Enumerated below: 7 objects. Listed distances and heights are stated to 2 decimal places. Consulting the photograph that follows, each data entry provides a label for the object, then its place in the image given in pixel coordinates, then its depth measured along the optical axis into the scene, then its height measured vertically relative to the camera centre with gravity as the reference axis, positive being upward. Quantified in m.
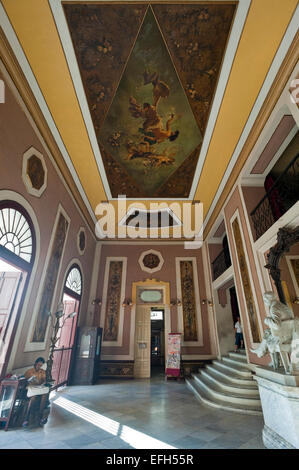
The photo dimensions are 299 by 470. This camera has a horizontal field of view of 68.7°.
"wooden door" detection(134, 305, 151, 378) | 8.51 +0.01
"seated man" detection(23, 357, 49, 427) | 3.70 -0.73
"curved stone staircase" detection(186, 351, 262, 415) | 4.47 -0.96
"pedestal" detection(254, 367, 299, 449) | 2.55 -0.74
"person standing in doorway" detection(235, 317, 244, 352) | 7.65 +0.27
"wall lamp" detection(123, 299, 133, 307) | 9.15 +1.48
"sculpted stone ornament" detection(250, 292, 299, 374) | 2.89 +0.12
